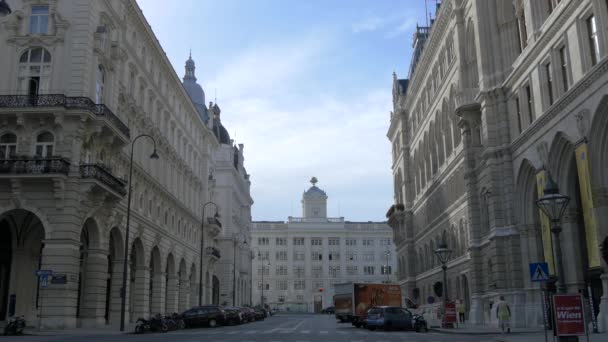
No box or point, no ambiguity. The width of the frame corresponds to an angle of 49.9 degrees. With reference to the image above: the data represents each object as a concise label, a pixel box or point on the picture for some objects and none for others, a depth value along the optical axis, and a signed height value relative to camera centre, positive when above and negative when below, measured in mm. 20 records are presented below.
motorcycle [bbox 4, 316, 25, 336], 31016 -474
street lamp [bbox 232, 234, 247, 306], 86500 +10401
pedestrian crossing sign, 19672 +1019
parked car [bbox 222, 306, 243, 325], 47875 -180
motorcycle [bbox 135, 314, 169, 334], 35875 -594
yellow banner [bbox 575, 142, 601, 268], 29266 +4363
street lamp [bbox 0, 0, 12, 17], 22944 +10677
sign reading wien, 16656 -240
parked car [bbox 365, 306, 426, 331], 37438 -590
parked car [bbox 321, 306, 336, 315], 117288 +83
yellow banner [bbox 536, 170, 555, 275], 34462 +3774
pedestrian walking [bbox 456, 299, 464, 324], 47812 -158
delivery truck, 48625 +961
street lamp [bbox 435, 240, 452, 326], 38656 +3061
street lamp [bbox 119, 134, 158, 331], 37281 +2120
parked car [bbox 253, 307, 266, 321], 64738 -387
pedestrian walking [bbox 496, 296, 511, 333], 32812 -449
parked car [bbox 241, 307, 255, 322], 54662 -161
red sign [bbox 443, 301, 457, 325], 39094 -346
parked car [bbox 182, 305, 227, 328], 44688 -204
